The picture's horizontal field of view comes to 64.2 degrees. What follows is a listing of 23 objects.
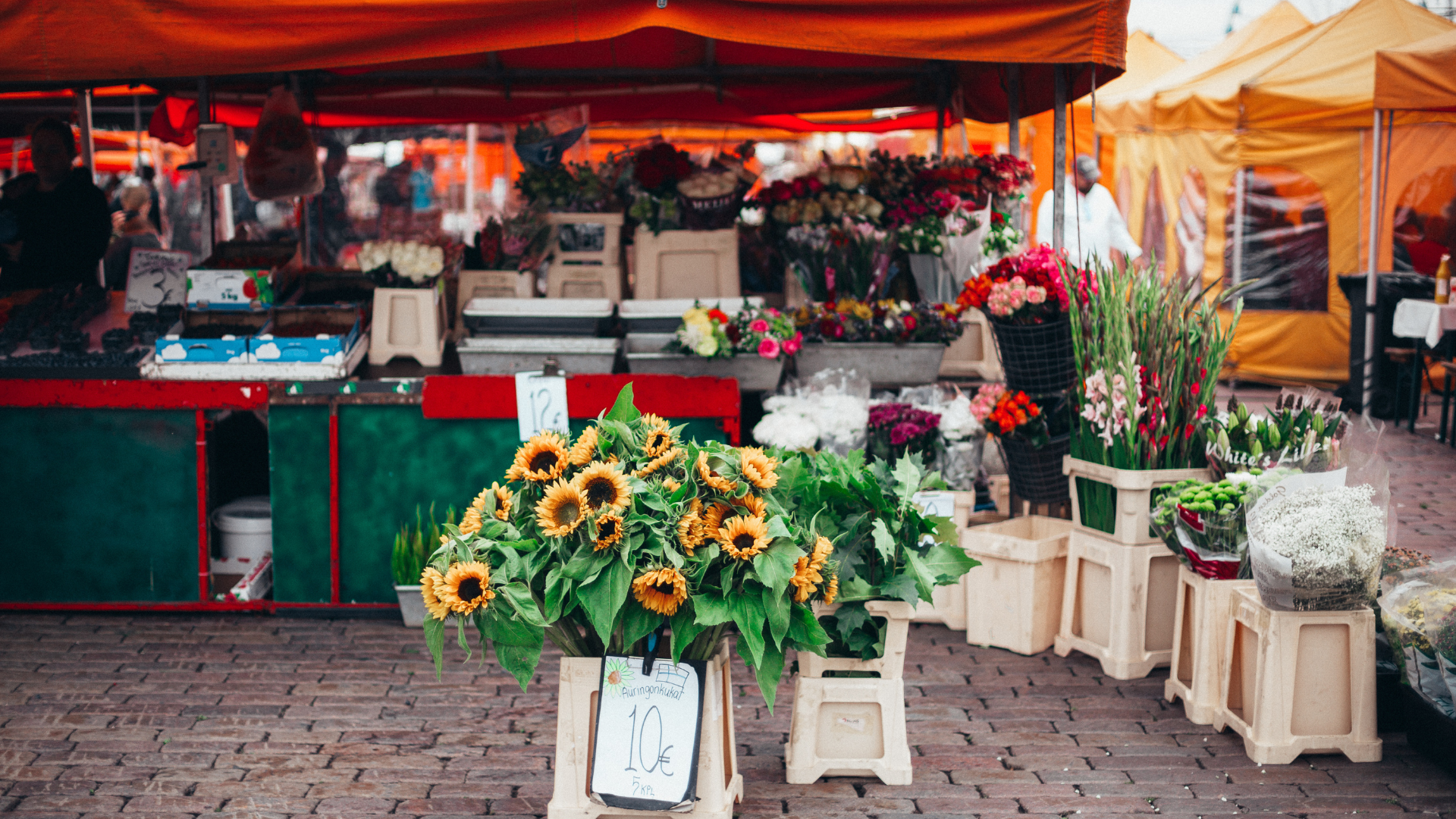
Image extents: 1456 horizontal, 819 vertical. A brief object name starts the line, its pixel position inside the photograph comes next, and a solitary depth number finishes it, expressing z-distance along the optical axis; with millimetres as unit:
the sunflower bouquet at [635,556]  2680
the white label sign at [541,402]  4684
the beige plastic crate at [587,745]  2969
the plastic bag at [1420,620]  3418
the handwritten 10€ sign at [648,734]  2920
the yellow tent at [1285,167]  10344
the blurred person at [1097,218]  8648
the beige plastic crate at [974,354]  5605
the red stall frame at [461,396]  4832
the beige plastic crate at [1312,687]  3518
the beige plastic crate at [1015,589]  4535
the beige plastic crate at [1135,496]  4211
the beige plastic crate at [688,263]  5680
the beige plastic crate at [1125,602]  4262
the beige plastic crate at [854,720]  3379
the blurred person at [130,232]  9945
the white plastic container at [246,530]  5129
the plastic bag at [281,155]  5836
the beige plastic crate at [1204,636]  3818
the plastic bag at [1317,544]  3402
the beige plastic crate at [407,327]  5180
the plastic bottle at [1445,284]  8648
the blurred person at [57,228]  6215
